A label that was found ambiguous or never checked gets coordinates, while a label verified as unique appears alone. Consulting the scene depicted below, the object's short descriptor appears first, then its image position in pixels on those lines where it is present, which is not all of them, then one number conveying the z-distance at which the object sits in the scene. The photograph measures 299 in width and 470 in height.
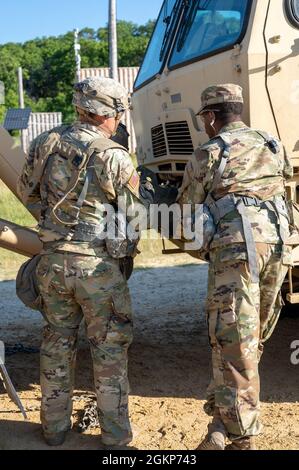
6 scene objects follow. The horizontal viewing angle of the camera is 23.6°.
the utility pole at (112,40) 16.06
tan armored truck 4.12
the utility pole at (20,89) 31.24
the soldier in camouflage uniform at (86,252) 3.66
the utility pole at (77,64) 17.84
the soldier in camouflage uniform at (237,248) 3.51
